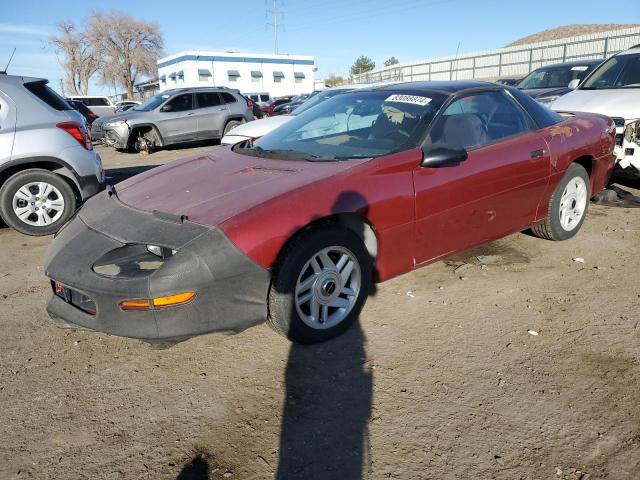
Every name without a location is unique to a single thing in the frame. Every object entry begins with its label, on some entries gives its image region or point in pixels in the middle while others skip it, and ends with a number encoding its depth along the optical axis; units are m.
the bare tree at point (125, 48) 52.03
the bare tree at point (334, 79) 78.36
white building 48.47
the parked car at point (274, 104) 22.96
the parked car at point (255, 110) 14.86
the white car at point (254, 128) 8.45
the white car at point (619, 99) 5.74
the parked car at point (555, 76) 10.55
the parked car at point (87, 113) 16.18
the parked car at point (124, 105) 27.52
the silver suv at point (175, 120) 12.96
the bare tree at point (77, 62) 52.97
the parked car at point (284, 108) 20.18
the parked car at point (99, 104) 23.33
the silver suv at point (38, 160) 5.29
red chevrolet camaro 2.57
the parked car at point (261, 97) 29.78
